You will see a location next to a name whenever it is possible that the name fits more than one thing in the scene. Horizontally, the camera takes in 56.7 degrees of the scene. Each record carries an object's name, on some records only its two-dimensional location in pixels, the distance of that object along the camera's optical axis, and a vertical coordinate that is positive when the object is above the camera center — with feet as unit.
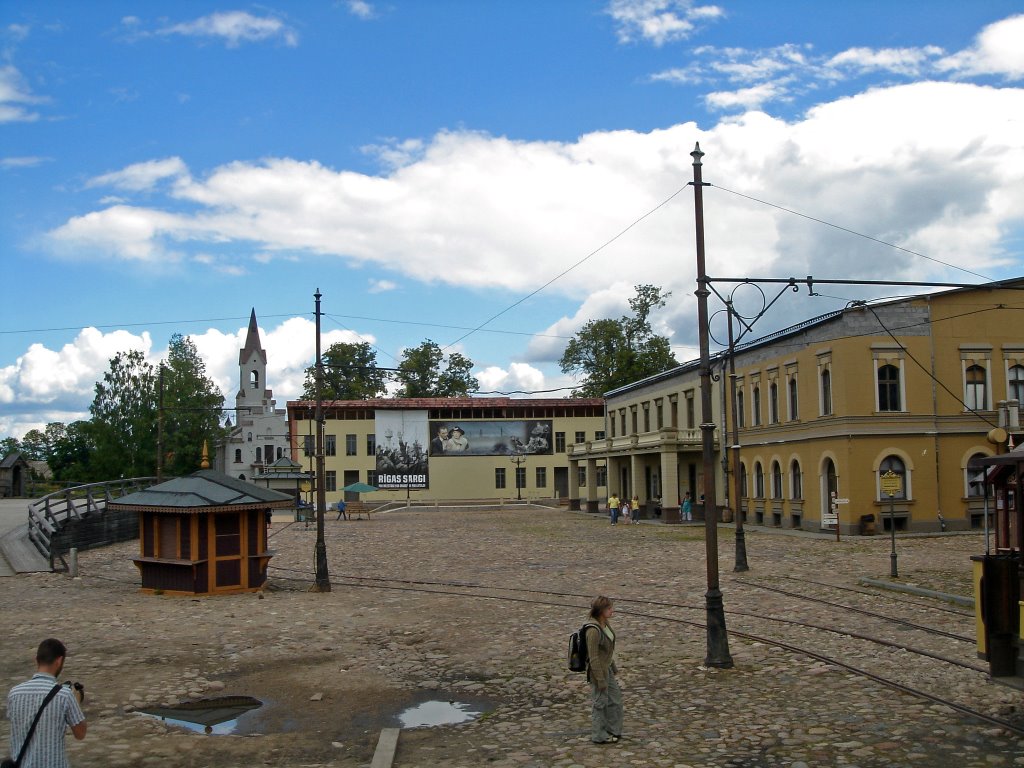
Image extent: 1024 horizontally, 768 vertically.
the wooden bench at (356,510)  209.19 -12.72
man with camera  19.02 -5.28
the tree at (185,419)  305.32 +12.58
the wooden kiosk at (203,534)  67.87 -5.68
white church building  330.54 +5.78
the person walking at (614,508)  168.86 -10.84
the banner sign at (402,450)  280.10 +0.71
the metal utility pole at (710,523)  40.60 -3.38
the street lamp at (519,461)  278.13 -3.32
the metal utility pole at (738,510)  76.07 -5.22
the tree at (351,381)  325.01 +25.73
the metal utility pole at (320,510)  70.38 -4.37
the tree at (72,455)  318.41 +1.80
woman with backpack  29.88 -7.57
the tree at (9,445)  499.38 +8.35
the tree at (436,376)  353.51 +28.17
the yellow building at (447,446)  279.49 +1.72
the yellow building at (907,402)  125.80 +5.33
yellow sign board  84.58 -3.72
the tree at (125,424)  290.97 +10.65
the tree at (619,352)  282.23 +28.98
